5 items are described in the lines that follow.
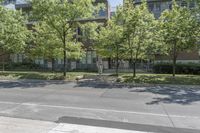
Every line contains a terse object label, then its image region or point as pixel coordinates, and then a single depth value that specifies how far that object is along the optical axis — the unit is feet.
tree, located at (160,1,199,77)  34.37
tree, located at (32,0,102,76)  36.82
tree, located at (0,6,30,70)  39.80
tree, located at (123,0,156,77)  36.16
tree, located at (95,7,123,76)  38.69
